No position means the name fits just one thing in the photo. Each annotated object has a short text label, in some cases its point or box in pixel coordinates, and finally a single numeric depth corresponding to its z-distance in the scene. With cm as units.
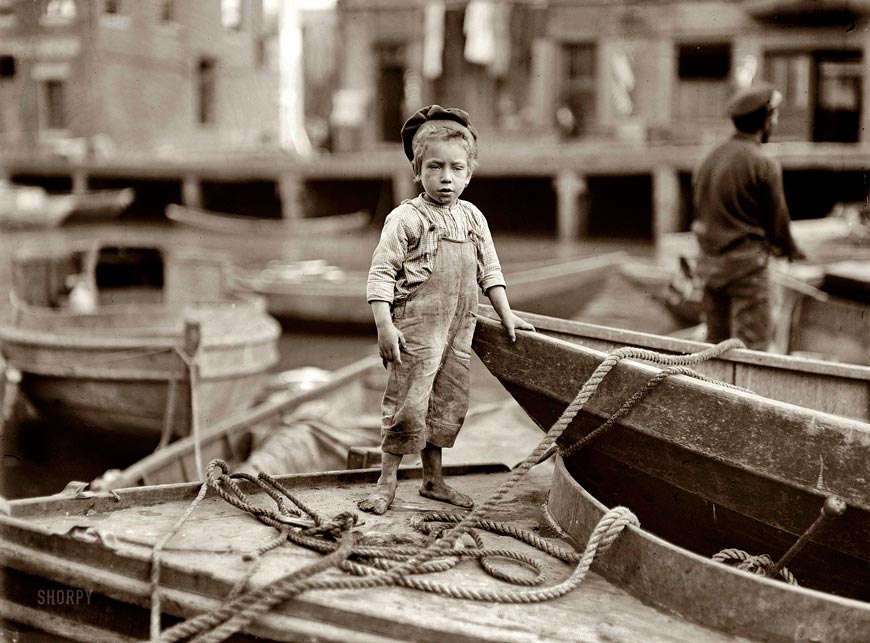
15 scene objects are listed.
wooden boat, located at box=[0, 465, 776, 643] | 257
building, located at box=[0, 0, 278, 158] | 2802
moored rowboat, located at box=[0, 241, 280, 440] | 736
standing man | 531
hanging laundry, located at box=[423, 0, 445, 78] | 2334
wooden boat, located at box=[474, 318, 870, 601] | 264
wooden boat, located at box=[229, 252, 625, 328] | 1196
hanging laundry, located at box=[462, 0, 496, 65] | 2284
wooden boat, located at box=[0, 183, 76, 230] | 2162
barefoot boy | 326
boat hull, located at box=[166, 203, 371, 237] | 1939
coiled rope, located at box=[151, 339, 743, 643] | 259
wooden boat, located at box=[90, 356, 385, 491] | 564
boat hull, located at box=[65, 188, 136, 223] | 2205
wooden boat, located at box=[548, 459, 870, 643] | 245
